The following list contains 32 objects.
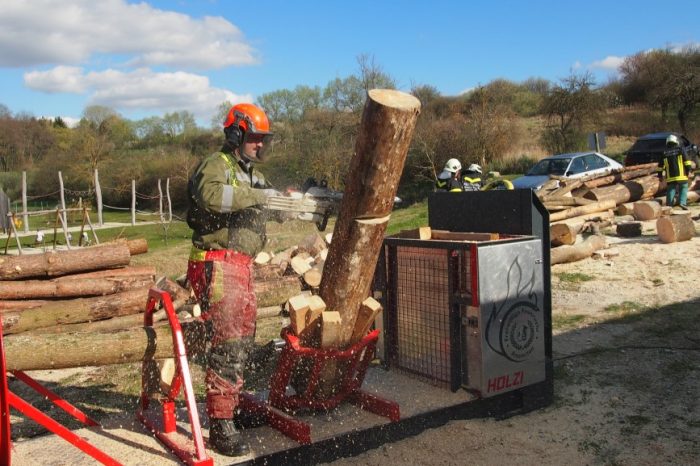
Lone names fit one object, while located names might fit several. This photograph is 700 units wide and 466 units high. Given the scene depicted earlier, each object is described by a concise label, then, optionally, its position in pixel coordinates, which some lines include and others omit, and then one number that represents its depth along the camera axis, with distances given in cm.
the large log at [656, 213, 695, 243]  983
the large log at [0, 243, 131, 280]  798
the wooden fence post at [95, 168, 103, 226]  2377
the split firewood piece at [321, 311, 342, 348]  336
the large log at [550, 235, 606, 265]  925
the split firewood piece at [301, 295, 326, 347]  338
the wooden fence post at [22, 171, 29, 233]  2038
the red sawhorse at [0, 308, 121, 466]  227
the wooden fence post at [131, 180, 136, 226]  2808
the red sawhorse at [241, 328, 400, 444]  338
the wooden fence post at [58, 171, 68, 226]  2180
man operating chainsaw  328
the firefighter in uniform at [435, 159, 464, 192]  955
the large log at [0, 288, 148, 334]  711
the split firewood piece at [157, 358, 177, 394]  351
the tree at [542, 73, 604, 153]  3059
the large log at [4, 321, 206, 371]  342
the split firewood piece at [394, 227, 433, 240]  441
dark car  1734
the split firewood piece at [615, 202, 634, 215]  1342
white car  1596
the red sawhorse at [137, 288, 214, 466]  298
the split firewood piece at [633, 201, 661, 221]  1223
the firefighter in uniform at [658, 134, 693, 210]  1303
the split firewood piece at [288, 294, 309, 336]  332
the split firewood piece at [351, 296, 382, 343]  350
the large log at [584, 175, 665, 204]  1343
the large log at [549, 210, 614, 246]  979
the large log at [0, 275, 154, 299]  779
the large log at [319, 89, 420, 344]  318
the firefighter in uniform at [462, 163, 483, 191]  1004
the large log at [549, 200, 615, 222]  1202
